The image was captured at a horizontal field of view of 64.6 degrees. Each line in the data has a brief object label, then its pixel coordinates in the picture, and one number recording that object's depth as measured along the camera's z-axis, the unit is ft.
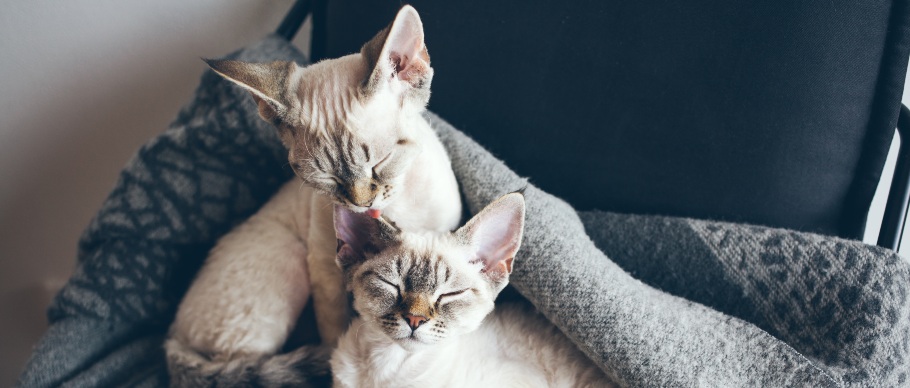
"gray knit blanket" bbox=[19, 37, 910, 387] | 1.35
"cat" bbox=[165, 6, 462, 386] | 1.28
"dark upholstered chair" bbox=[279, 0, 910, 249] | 1.46
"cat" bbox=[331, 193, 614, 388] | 1.27
